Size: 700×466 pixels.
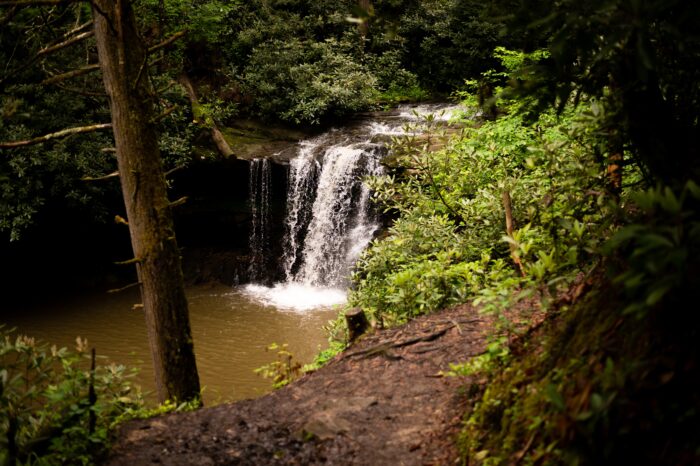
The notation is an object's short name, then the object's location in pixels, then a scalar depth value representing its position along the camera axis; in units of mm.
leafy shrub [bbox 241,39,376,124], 14781
